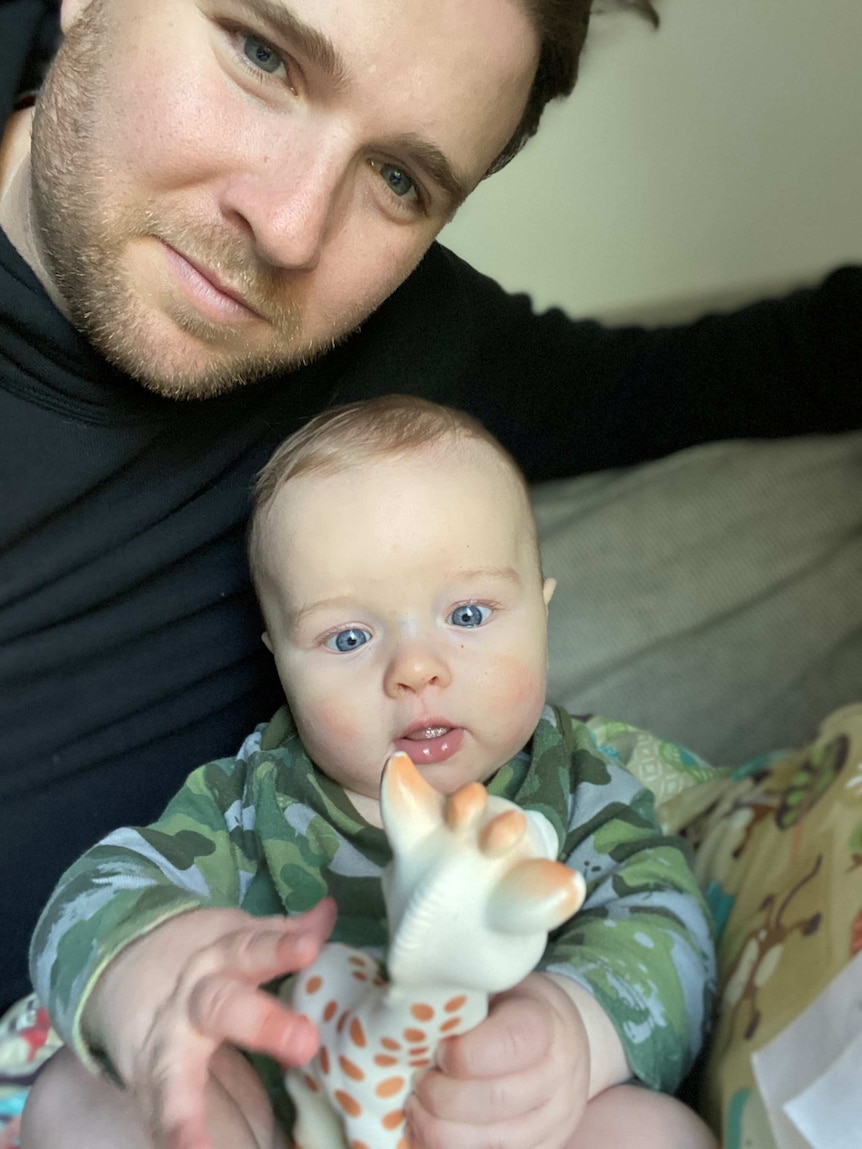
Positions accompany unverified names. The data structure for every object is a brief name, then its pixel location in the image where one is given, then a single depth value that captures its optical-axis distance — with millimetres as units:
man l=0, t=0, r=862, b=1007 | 738
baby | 498
